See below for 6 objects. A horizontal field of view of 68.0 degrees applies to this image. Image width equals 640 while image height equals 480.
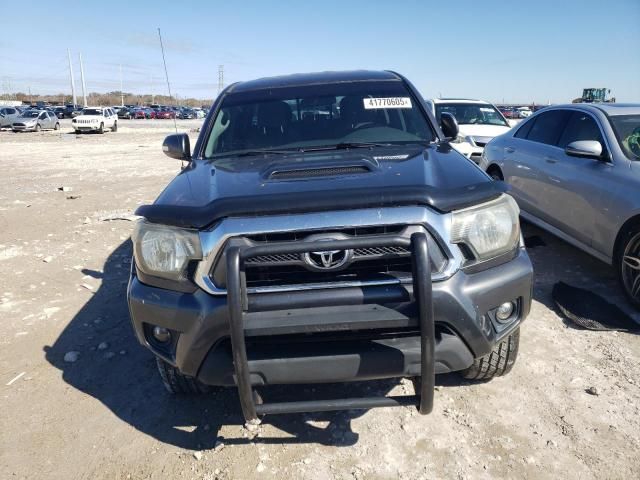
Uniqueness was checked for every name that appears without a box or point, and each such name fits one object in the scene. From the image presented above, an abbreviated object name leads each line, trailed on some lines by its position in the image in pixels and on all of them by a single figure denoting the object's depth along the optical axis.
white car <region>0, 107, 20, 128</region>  33.31
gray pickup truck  1.98
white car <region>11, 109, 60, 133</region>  31.75
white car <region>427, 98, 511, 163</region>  9.70
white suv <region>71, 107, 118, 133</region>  29.56
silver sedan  3.83
